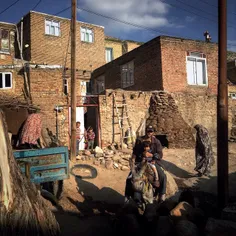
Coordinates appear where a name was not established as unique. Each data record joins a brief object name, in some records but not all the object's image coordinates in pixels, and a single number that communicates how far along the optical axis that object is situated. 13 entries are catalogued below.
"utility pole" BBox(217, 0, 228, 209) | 4.98
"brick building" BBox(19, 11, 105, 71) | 22.41
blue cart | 5.11
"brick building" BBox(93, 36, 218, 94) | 15.76
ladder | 13.60
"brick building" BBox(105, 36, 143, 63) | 29.15
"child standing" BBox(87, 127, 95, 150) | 13.17
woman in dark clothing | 9.52
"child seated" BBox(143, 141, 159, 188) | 4.97
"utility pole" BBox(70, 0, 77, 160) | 10.95
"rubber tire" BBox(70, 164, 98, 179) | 9.62
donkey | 4.84
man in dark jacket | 5.05
